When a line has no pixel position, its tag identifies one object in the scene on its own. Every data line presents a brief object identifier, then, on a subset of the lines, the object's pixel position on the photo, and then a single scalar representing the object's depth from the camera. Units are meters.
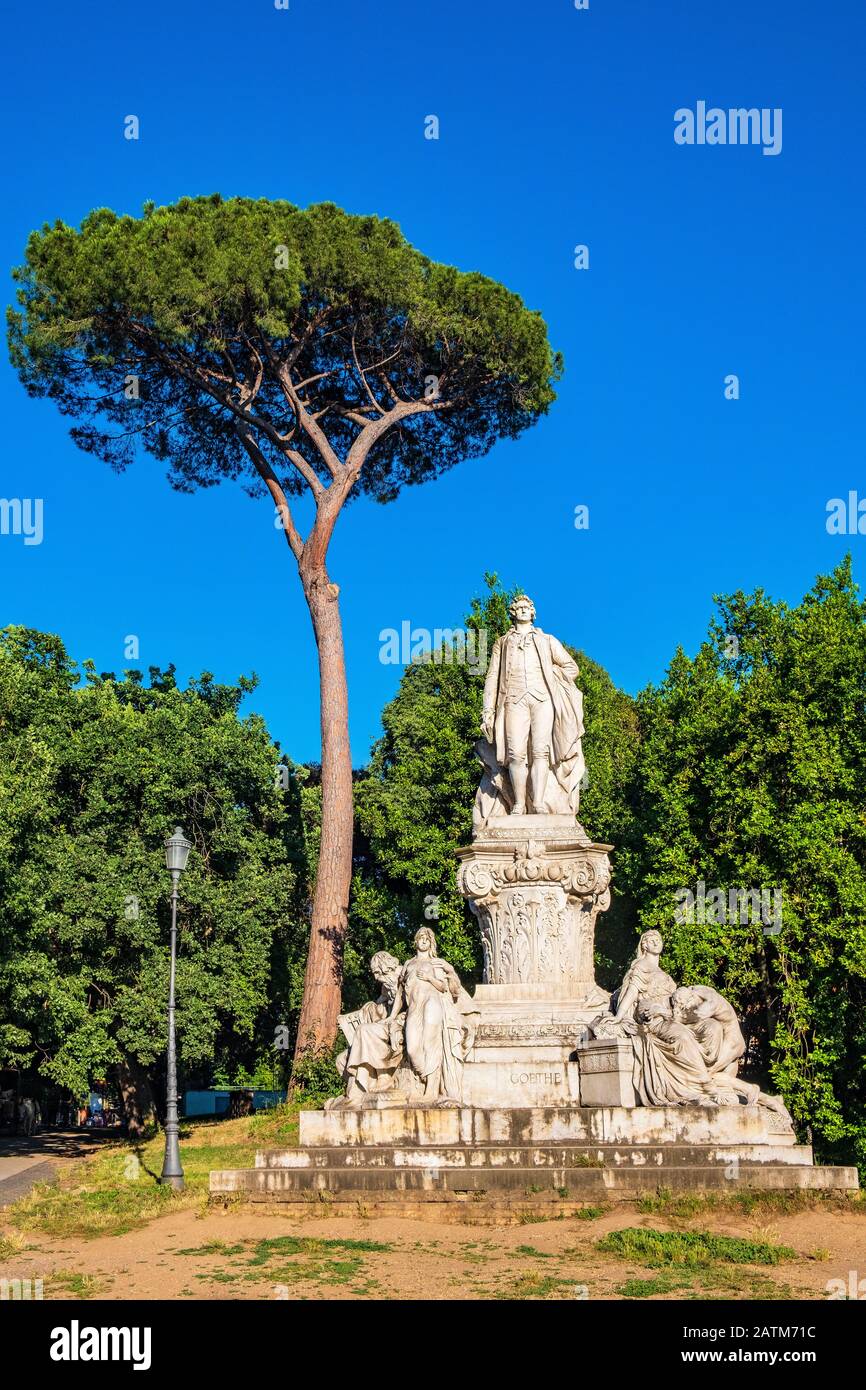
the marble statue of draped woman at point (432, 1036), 13.53
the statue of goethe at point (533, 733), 15.94
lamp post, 15.16
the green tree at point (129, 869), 23.48
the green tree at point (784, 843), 21.53
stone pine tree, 24.94
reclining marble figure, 13.07
